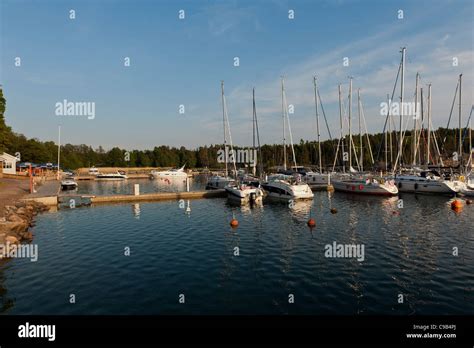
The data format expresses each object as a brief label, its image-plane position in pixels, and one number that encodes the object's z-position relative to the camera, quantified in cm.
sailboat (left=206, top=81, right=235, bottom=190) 5847
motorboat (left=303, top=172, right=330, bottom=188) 6806
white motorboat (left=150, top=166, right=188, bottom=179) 11719
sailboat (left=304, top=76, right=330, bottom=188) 6806
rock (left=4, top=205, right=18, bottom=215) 3156
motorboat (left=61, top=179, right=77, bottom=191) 6825
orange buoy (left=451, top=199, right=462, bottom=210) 3761
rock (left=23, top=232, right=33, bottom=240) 2622
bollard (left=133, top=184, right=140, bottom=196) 4968
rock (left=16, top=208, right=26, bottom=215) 3246
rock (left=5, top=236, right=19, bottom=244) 2330
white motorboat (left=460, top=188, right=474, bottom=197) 4798
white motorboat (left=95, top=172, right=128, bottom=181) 11012
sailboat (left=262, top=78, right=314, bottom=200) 4634
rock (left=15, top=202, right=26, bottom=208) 3608
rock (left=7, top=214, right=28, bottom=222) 2820
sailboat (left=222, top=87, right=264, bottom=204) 4550
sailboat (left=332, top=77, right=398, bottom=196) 5081
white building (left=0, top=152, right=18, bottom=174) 7831
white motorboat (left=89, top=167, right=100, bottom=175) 13152
